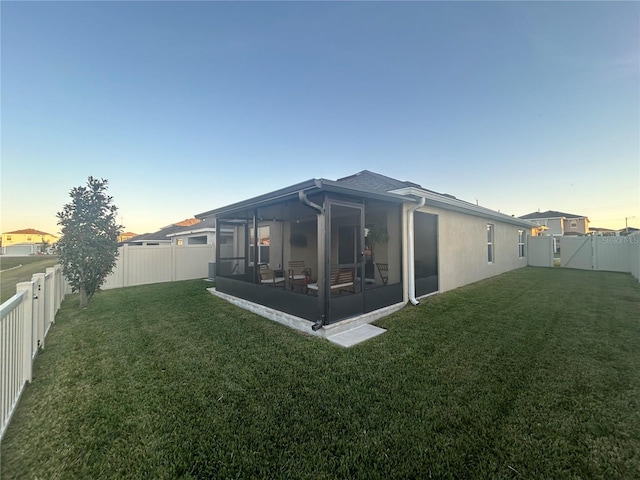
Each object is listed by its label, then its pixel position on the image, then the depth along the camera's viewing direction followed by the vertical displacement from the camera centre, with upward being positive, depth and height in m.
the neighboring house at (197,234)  14.71 +0.84
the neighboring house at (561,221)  34.29 +3.33
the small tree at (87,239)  7.07 +0.25
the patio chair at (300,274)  7.46 -1.02
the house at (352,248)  4.85 -0.10
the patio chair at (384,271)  7.26 -0.81
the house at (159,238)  20.69 +0.81
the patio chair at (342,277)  5.38 -0.72
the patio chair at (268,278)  7.75 -1.03
